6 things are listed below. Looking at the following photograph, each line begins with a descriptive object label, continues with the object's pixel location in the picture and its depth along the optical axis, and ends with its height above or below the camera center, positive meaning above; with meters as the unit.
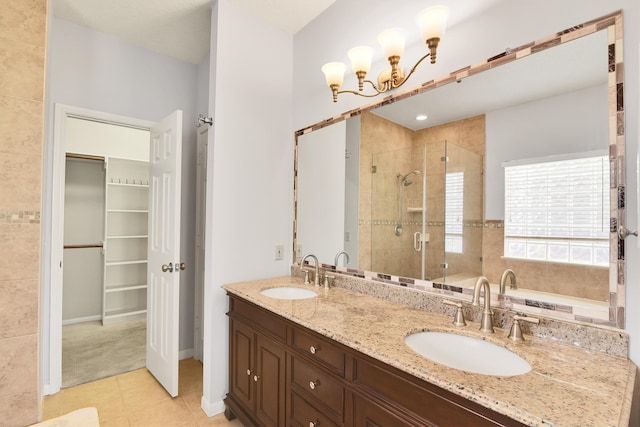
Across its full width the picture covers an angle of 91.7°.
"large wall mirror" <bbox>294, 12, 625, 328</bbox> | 1.09 +0.17
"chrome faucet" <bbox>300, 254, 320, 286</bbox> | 2.10 -0.39
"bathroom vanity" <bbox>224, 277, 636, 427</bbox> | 0.80 -0.49
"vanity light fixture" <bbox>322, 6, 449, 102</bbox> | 1.38 +0.85
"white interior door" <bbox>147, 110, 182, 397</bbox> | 2.27 -0.30
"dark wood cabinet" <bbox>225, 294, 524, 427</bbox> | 0.94 -0.68
